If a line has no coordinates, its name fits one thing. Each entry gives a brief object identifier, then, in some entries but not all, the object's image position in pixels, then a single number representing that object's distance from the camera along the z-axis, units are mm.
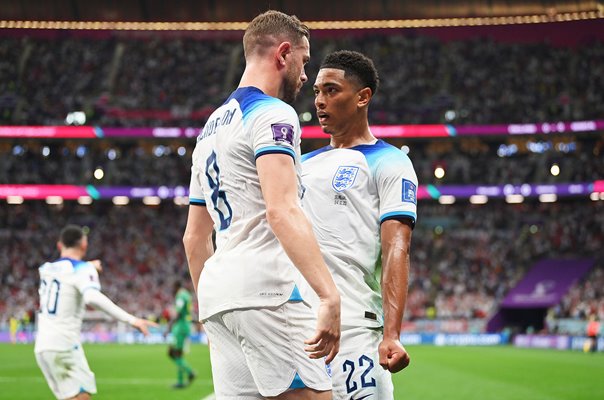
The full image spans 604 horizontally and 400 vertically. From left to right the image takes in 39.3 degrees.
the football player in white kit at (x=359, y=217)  4652
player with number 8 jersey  3635
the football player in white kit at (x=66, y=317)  9391
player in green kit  18047
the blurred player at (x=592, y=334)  32625
